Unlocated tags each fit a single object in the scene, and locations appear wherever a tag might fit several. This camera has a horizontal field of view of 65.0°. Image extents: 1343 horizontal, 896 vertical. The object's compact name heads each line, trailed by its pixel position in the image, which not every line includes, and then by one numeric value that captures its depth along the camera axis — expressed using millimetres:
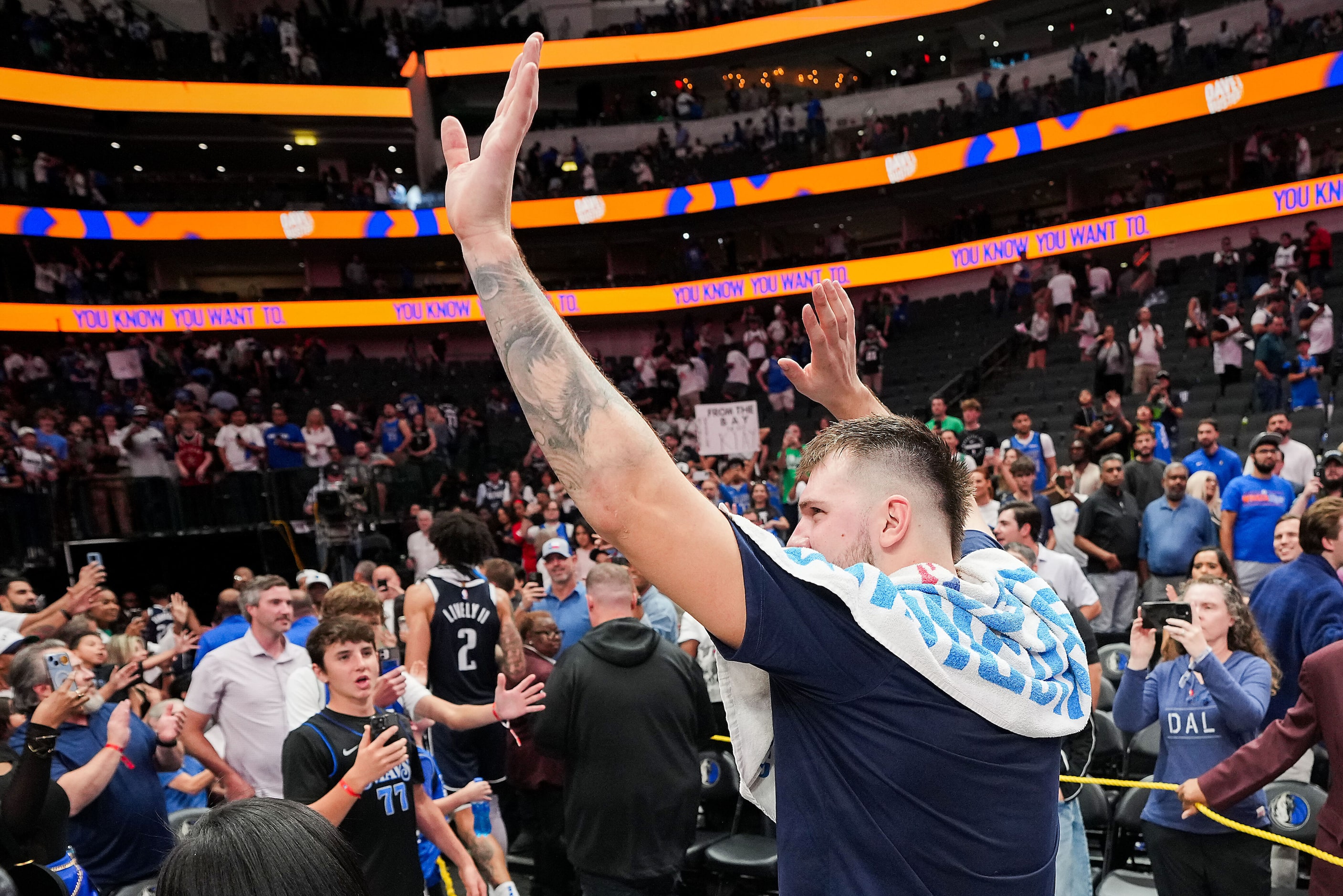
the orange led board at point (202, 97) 23203
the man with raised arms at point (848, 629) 1340
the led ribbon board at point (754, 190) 19781
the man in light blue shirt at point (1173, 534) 7855
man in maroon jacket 3158
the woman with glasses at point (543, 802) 5312
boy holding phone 3125
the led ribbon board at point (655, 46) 27641
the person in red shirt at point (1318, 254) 15383
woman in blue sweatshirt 3730
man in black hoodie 4262
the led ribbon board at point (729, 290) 19672
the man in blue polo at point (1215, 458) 9180
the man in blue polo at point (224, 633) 5961
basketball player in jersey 5426
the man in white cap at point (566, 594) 6777
